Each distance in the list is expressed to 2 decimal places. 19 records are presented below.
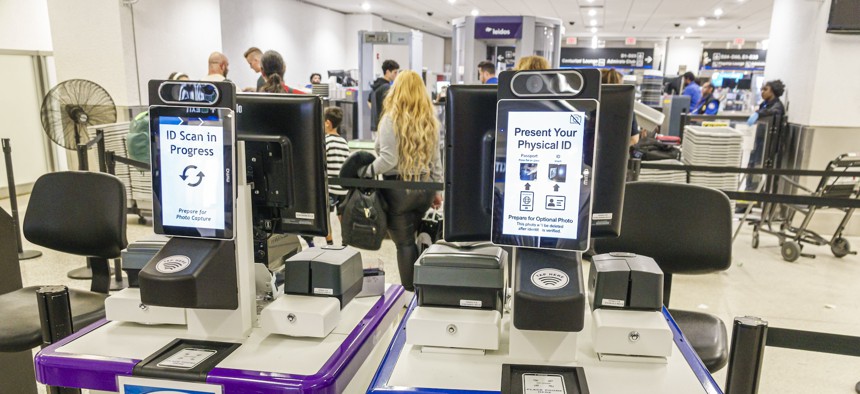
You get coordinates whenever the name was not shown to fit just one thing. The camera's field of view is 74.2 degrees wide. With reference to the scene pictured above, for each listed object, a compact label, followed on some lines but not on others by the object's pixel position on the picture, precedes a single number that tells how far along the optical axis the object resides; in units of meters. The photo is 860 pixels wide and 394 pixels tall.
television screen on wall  5.27
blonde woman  3.29
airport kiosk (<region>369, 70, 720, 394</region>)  1.18
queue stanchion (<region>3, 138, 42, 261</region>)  4.46
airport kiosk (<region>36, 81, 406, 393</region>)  1.25
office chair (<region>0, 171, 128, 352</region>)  2.48
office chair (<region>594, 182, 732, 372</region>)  2.20
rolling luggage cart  4.62
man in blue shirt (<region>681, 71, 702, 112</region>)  10.96
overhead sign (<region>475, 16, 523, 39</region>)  8.85
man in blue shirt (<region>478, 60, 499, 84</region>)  6.40
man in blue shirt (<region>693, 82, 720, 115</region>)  10.12
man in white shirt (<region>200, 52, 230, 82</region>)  5.15
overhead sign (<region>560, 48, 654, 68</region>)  13.93
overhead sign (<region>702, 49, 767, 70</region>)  14.93
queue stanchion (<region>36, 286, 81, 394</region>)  1.53
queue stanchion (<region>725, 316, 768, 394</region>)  1.25
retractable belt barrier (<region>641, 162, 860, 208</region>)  2.52
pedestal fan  4.75
